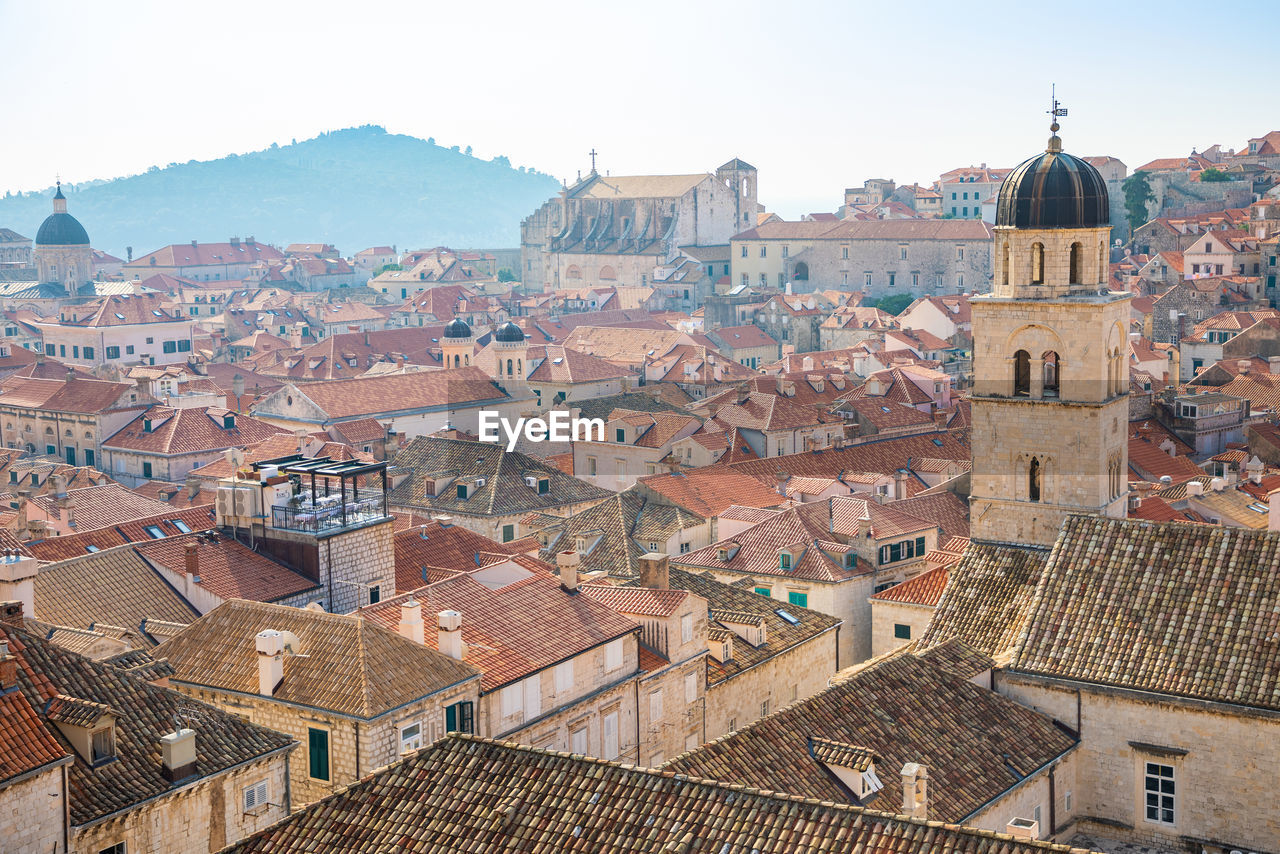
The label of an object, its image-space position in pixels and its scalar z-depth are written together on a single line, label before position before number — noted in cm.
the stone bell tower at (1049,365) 3444
